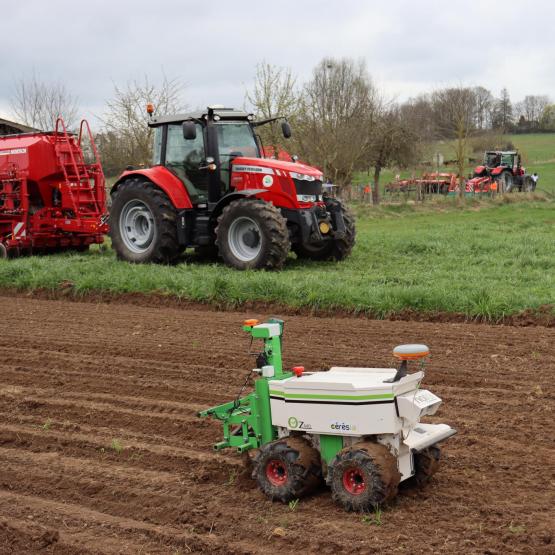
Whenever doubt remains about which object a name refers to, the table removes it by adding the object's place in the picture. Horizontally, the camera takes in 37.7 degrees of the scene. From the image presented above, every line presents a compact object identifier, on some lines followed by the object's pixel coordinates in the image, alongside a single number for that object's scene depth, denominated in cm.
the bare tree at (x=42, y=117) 2714
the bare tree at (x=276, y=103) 2866
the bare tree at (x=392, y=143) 3619
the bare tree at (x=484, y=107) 6139
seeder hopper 1564
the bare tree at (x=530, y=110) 8719
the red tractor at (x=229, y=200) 1287
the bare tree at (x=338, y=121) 2989
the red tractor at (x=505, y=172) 3884
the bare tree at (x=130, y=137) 2453
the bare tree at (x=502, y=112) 7588
